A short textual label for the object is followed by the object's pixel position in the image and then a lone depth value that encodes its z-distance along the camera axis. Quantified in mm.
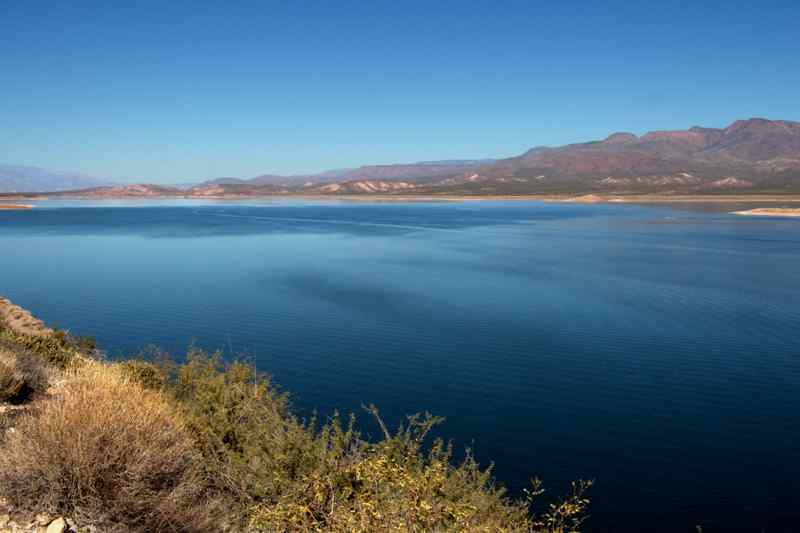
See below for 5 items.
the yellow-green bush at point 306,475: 5836
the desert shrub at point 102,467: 6125
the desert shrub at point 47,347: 13750
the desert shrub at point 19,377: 9797
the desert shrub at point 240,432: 7953
